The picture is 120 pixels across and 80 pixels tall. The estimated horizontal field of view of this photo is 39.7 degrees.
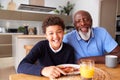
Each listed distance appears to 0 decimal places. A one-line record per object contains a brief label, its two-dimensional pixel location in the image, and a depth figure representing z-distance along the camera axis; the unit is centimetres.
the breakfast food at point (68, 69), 103
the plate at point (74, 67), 101
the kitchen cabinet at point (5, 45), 506
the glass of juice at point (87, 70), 93
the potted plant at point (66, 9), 603
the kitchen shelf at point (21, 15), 505
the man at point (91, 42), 156
